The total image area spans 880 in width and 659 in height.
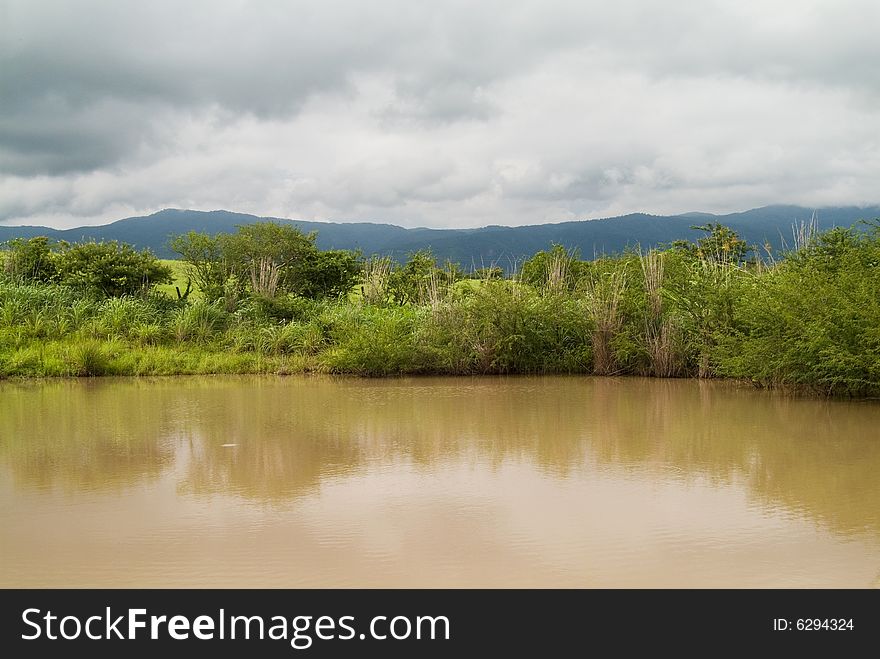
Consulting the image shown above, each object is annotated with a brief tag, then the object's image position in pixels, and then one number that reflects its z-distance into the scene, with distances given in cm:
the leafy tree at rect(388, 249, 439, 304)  2455
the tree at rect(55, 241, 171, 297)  2316
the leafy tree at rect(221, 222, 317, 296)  2583
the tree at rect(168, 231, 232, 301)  2559
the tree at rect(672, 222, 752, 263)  4416
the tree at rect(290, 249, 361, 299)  2678
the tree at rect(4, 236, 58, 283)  2438
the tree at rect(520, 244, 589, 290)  1862
